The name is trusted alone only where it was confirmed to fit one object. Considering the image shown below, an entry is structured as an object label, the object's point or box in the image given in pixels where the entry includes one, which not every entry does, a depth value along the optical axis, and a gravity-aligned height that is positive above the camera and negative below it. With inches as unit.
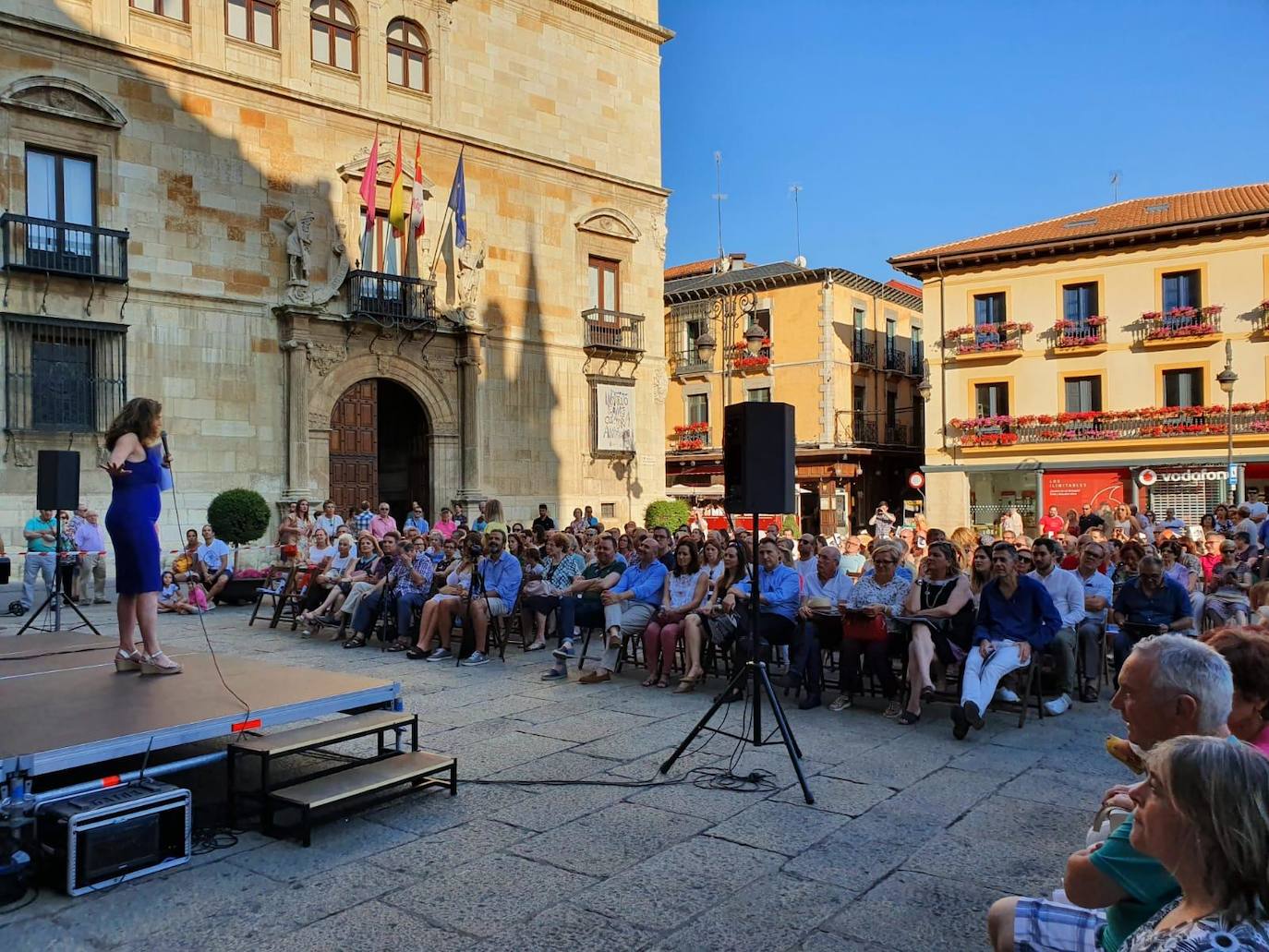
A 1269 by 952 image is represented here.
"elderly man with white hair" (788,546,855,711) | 298.5 -41.2
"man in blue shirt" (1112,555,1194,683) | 311.0 -40.3
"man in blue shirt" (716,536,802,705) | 311.7 -38.3
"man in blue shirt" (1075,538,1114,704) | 314.5 -42.2
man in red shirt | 732.7 -34.6
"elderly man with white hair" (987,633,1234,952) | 89.5 -34.6
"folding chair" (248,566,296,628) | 484.7 -50.0
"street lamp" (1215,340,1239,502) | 970.1 +92.0
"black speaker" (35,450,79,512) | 417.3 +4.7
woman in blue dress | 221.8 -1.9
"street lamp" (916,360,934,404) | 1221.1 +115.9
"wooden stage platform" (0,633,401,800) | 168.6 -44.3
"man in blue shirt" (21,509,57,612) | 534.9 -35.4
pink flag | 732.7 +225.5
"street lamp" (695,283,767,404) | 1434.5 +249.3
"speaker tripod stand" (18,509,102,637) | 397.4 -46.1
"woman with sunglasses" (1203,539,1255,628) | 335.6 -40.3
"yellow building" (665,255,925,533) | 1393.9 +155.9
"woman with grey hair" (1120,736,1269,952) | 70.9 -26.8
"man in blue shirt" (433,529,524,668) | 382.9 -41.8
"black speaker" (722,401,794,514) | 235.5 +5.7
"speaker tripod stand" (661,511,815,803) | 208.2 -50.4
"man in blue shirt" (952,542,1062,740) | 265.4 -39.0
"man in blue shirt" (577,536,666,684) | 349.1 -42.2
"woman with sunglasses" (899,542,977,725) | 275.9 -39.8
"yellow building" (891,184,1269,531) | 1086.4 +140.5
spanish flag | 749.3 +214.2
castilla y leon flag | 775.1 +220.1
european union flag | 783.7 +223.5
